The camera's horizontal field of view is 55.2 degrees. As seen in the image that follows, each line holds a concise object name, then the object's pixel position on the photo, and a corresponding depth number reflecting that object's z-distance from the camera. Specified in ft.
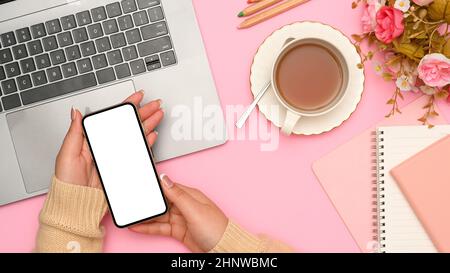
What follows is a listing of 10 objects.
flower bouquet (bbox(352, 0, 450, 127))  2.20
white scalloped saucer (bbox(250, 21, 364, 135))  2.44
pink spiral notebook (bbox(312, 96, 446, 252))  2.54
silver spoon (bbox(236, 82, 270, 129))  2.47
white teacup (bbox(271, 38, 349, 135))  2.32
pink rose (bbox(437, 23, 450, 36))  2.42
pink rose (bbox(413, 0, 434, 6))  2.15
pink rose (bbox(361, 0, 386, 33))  2.35
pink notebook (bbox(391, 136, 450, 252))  2.45
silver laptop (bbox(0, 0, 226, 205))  2.44
